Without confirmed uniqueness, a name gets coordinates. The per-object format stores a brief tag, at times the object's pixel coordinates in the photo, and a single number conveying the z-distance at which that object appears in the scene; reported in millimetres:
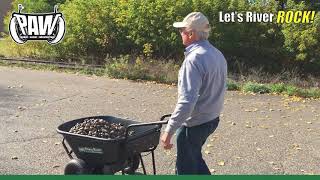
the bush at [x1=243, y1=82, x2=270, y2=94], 9766
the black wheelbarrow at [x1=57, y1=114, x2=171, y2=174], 3524
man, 3270
